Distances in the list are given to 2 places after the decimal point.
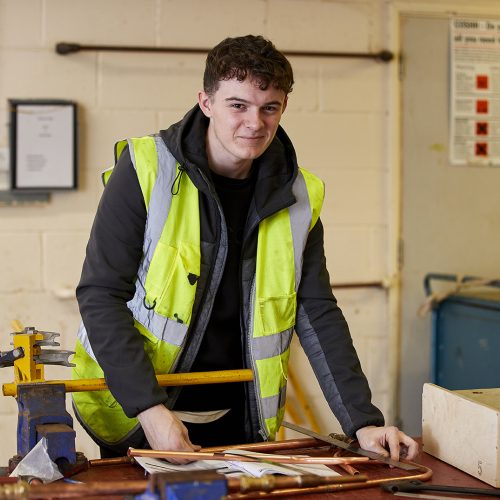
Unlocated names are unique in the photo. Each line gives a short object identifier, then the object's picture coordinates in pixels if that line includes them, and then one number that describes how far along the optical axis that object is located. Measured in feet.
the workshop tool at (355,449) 10.91
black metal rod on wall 15.38
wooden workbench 10.17
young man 11.44
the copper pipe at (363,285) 16.34
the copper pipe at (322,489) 9.79
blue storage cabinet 15.51
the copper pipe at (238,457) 10.70
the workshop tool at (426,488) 10.31
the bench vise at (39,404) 10.54
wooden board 10.72
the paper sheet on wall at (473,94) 16.61
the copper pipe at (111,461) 10.88
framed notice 15.37
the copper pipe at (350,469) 10.74
